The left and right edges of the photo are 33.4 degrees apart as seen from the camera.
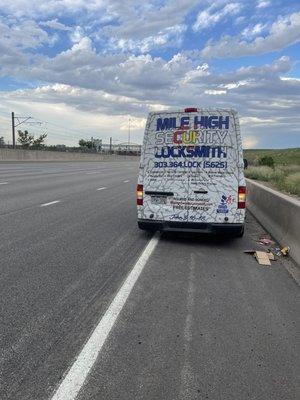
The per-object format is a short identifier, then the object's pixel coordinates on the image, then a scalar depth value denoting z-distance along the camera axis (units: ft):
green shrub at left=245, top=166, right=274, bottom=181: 95.40
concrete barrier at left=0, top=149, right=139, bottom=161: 167.77
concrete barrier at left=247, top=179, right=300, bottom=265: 27.96
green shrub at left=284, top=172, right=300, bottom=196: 64.34
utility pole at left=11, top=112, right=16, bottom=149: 245.35
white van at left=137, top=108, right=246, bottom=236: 30.19
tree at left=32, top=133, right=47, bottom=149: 403.99
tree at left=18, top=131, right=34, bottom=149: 395.96
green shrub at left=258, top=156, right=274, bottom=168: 150.90
